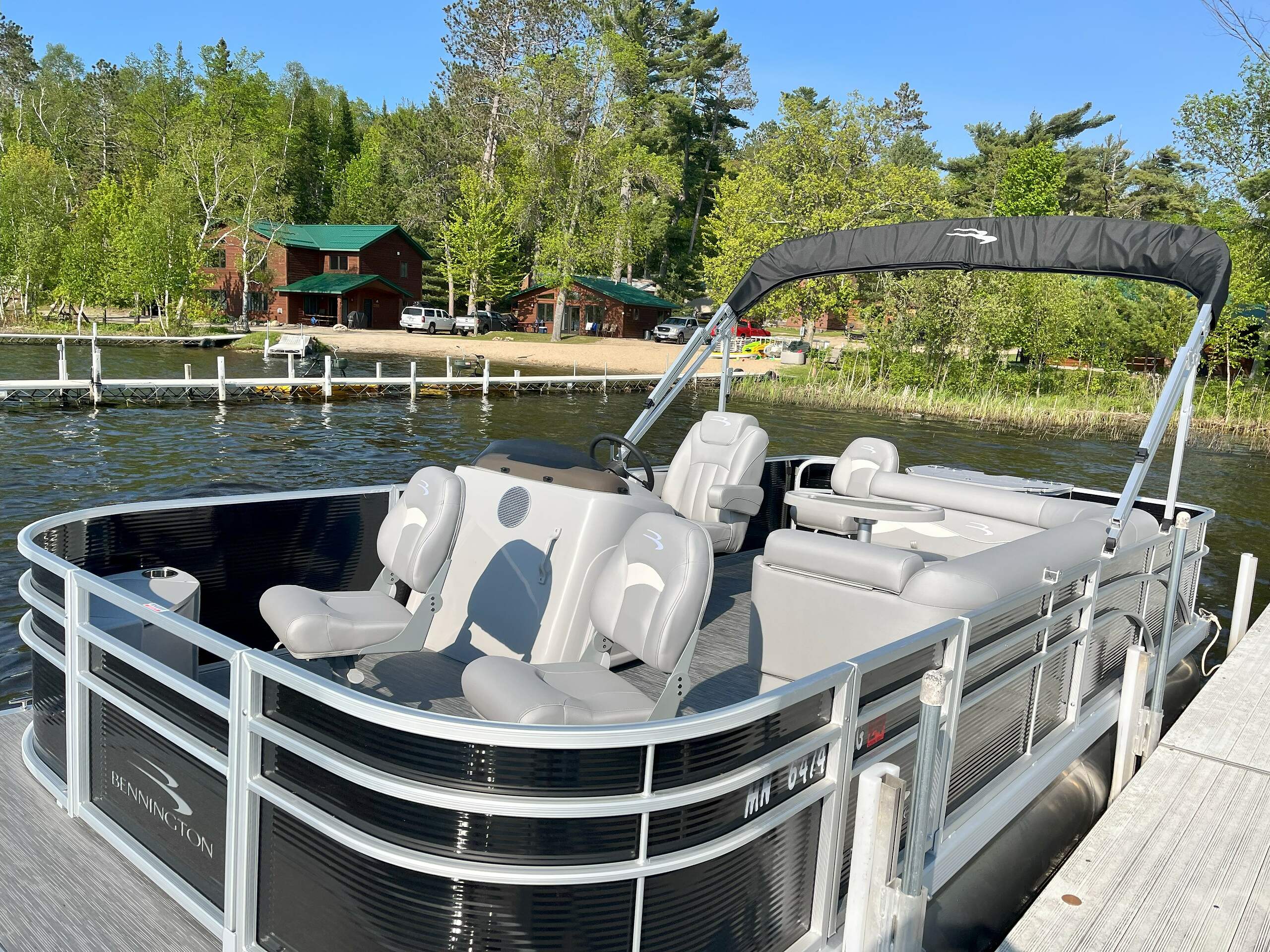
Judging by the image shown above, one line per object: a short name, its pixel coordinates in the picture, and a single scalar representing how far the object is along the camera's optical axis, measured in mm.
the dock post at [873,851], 2590
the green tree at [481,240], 46094
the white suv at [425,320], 46719
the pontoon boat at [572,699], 2219
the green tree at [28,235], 41219
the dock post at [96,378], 21031
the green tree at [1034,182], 45500
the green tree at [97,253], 41719
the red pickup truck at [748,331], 49616
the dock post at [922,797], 2797
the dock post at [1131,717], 4500
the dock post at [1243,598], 6910
